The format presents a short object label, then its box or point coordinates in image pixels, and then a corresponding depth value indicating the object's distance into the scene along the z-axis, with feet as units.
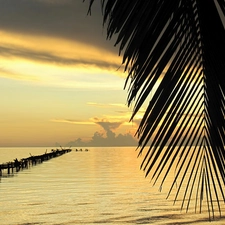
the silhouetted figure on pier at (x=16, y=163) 200.39
